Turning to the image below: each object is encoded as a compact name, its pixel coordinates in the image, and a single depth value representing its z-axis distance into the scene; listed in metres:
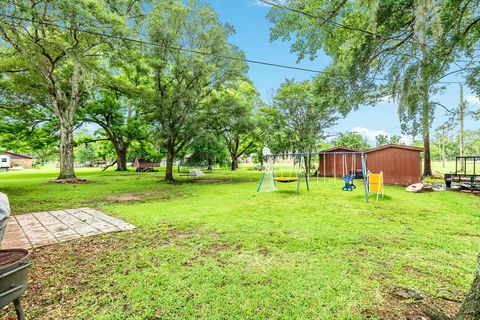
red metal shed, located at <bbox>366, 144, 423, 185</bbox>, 11.17
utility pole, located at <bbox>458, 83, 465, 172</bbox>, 11.55
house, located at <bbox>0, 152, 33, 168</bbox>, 41.73
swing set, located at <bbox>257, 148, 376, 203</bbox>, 8.27
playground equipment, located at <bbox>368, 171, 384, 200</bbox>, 7.53
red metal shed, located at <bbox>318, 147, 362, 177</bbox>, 15.02
